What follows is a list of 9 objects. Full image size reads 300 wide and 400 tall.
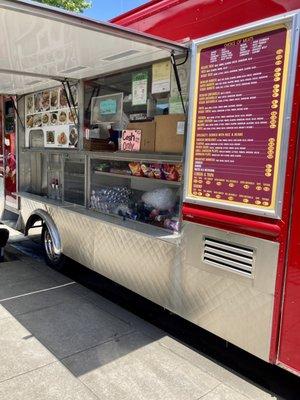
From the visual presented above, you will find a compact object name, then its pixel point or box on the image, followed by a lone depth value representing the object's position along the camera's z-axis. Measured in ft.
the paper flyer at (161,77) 11.00
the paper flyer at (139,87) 12.09
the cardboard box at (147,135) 11.49
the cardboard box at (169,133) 10.42
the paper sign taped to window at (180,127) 10.28
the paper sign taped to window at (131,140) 11.99
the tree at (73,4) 43.37
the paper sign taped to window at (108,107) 13.85
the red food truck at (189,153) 7.36
